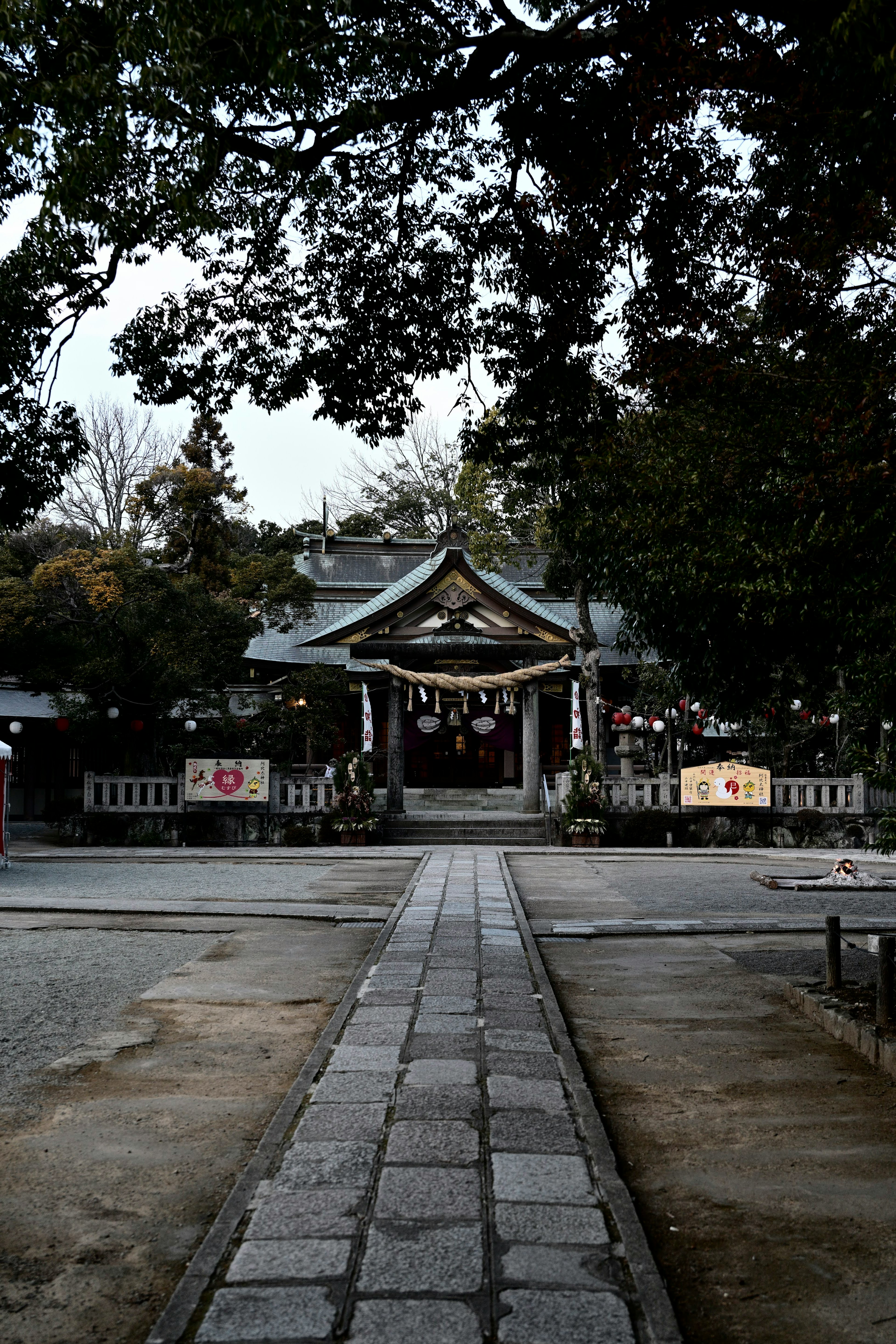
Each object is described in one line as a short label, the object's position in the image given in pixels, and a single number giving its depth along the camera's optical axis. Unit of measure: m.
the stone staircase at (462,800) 24.12
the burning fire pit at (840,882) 12.94
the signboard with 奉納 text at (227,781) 20.66
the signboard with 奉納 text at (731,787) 20.22
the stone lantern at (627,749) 22.33
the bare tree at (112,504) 33.34
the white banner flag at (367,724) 21.88
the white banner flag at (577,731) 21.66
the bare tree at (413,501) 35.97
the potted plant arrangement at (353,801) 20.27
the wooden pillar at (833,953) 6.46
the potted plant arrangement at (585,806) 20.02
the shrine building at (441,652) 22.42
